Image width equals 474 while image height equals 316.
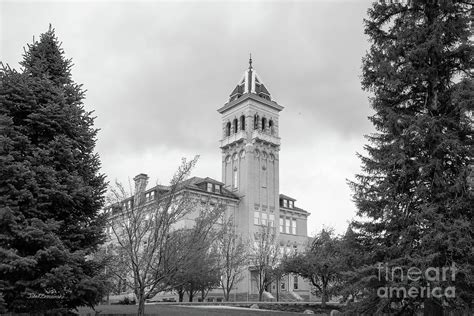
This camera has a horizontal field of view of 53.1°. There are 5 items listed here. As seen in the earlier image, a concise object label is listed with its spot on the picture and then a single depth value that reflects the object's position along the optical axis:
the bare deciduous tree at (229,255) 40.70
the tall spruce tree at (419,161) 14.35
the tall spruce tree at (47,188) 14.74
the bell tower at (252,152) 62.91
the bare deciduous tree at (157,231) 18.95
